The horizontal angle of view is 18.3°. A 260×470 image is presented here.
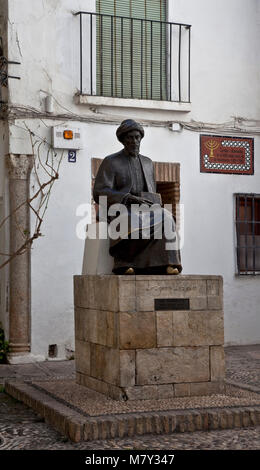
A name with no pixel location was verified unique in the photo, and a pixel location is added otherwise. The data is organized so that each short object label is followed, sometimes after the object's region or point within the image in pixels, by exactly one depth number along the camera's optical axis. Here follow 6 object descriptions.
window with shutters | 10.88
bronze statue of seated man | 6.98
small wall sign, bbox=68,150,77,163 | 10.63
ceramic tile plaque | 11.45
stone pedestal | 6.62
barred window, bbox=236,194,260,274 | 11.68
